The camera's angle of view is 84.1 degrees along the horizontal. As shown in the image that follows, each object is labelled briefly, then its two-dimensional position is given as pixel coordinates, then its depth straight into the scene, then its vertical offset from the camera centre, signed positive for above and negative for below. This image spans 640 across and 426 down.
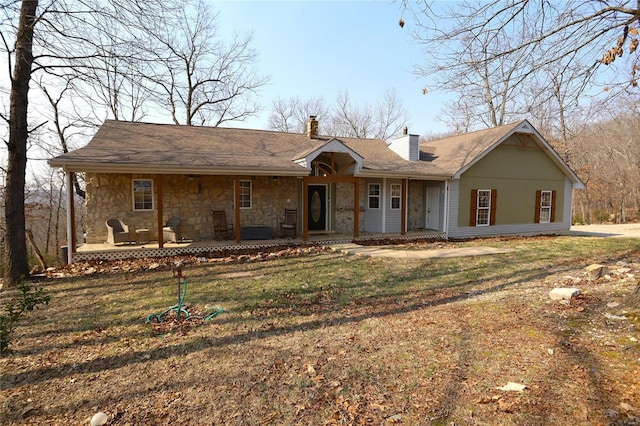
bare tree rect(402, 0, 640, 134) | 5.07 +2.28
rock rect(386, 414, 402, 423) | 2.80 -1.76
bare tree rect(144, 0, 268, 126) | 23.52 +6.96
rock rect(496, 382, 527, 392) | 3.12 -1.68
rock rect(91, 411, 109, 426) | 2.84 -1.80
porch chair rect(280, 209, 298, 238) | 12.43 -0.95
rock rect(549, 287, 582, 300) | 5.44 -1.47
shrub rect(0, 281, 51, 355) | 4.11 -1.60
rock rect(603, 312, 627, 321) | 4.47 -1.52
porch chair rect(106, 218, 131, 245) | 10.34 -1.06
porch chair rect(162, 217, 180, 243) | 10.94 -1.05
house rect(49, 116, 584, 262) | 10.74 +0.60
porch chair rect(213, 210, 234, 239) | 11.65 -0.92
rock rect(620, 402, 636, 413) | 2.73 -1.63
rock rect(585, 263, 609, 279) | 6.88 -1.42
